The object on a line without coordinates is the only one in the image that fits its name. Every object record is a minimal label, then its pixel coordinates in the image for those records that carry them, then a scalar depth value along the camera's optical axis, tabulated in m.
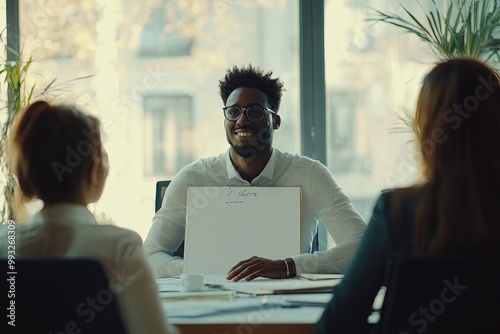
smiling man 2.86
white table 1.65
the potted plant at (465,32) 3.47
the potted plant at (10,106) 3.63
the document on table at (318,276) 2.32
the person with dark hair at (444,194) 1.47
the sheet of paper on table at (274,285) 2.05
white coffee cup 2.09
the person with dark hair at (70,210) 1.47
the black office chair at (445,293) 1.36
